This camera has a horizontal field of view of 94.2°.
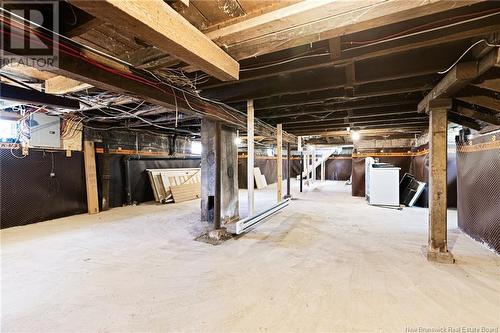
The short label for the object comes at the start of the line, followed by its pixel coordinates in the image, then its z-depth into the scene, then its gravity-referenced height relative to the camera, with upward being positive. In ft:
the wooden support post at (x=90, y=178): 15.34 -0.84
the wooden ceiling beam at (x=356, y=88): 8.23 +2.84
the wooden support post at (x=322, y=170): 39.50 -1.28
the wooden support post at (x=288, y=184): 21.36 -1.92
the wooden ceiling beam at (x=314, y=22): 4.03 +2.75
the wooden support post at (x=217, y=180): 10.50 -0.75
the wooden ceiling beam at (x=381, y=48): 4.93 +2.89
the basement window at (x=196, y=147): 25.05 +1.86
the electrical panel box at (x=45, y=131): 12.84 +2.02
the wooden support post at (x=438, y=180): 7.95 -0.64
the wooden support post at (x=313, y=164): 31.10 -0.24
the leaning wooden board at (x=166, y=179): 19.25 -1.33
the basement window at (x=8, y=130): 11.83 +1.86
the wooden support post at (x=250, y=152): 11.00 +0.56
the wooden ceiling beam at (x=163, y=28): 3.35 +2.30
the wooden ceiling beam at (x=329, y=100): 10.02 +2.89
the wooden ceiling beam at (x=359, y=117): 13.00 +2.76
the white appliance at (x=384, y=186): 17.63 -1.85
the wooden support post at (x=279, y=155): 15.24 +0.54
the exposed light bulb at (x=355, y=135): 20.10 +2.49
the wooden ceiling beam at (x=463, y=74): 5.49 +2.36
